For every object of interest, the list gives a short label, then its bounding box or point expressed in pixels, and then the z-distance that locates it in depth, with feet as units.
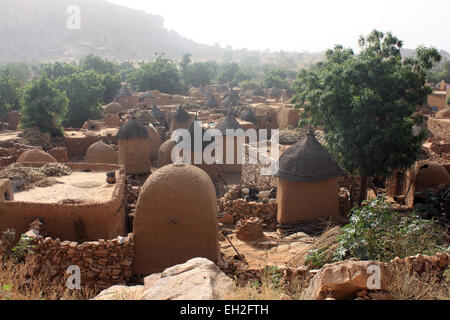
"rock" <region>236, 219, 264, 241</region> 35.78
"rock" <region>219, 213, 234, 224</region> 41.96
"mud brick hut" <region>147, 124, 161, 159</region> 75.72
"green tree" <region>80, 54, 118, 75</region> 179.32
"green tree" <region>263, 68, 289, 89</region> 178.18
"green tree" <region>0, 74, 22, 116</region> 103.35
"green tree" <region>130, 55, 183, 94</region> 165.58
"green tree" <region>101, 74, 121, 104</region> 144.36
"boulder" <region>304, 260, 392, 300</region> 14.97
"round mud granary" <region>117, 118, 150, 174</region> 63.05
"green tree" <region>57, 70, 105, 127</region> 105.70
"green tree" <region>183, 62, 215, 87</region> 200.64
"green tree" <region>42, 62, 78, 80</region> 159.89
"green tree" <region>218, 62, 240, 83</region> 224.33
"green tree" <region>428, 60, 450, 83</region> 157.58
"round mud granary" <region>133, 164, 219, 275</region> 26.78
